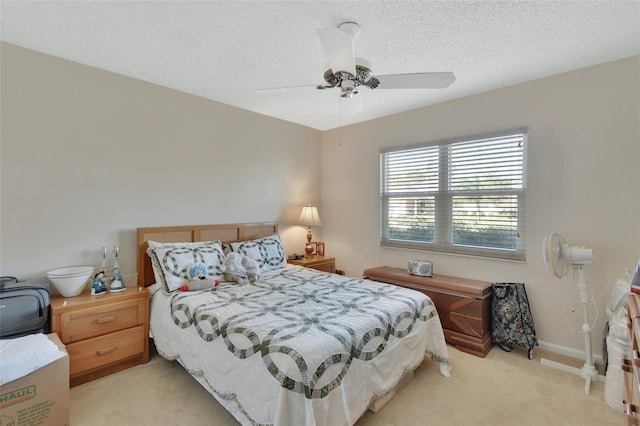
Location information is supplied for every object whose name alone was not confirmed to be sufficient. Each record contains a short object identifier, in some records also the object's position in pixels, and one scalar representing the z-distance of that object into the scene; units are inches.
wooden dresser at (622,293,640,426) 50.5
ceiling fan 64.3
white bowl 87.9
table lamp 159.5
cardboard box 60.9
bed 56.4
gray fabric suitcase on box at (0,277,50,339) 73.9
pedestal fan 86.7
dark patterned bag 105.0
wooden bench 106.1
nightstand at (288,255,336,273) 148.3
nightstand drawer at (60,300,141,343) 83.4
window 114.0
